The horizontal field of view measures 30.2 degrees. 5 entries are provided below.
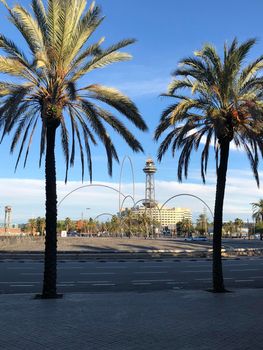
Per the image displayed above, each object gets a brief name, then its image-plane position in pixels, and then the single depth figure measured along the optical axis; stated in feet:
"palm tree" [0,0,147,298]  42.22
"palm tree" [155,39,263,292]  48.62
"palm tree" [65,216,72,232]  595.47
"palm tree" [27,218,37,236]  513.82
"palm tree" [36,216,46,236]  491.10
